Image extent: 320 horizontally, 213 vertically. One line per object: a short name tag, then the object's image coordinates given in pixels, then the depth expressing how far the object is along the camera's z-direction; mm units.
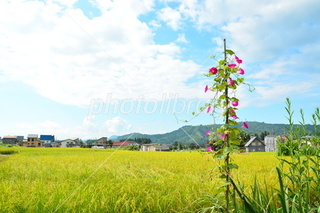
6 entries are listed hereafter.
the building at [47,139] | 77700
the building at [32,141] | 71625
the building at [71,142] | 66469
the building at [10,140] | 83188
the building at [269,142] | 88688
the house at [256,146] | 94812
